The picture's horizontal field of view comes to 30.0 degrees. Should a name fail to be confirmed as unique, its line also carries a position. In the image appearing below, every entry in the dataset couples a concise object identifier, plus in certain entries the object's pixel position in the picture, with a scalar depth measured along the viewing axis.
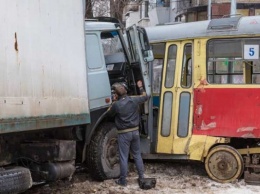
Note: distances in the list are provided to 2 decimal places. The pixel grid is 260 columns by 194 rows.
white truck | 5.45
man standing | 7.39
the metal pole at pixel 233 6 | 18.41
